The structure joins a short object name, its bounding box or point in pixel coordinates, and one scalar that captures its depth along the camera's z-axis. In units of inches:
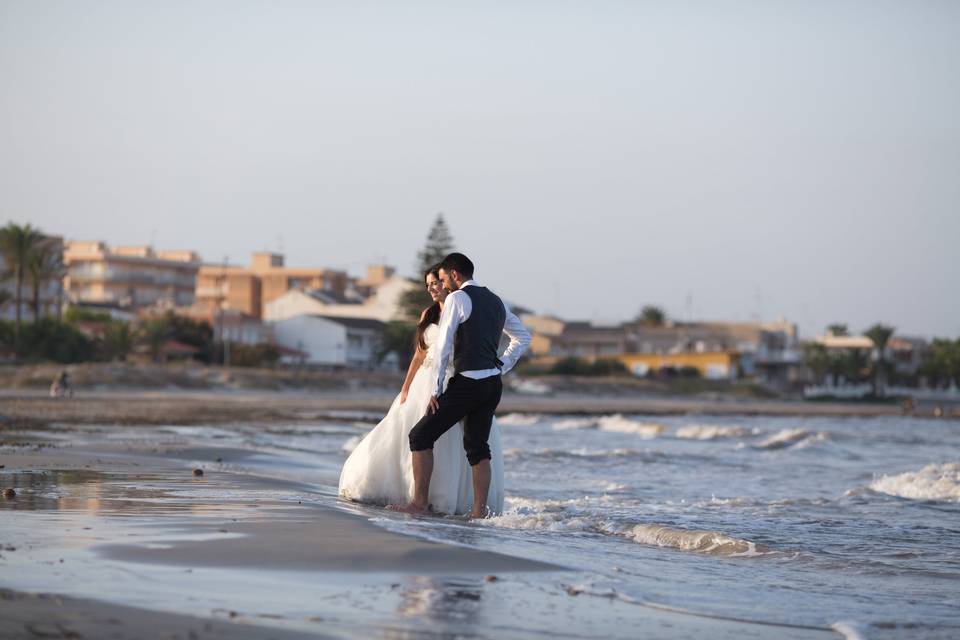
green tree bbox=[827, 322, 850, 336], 5954.7
